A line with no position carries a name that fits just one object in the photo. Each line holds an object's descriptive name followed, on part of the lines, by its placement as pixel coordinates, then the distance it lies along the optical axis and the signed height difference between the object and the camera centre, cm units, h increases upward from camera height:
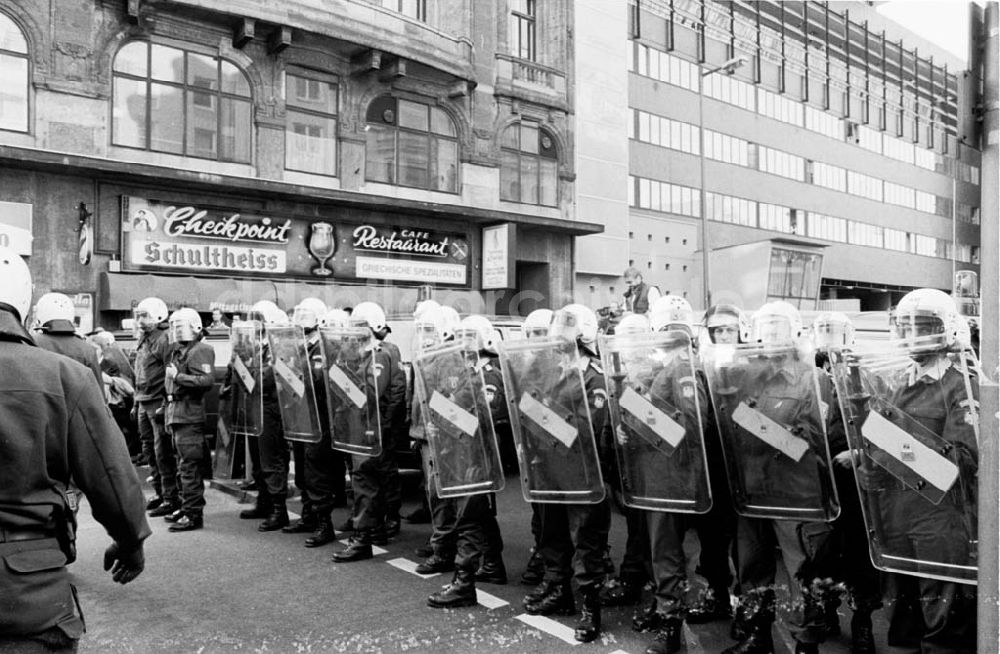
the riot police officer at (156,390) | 800 -66
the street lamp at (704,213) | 2043 +323
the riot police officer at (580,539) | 479 -133
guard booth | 2984 +223
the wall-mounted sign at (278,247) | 1658 +185
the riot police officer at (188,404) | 752 -77
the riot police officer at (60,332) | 618 -6
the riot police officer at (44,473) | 238 -47
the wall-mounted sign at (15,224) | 1440 +187
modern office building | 2655 +855
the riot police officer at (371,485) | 634 -128
